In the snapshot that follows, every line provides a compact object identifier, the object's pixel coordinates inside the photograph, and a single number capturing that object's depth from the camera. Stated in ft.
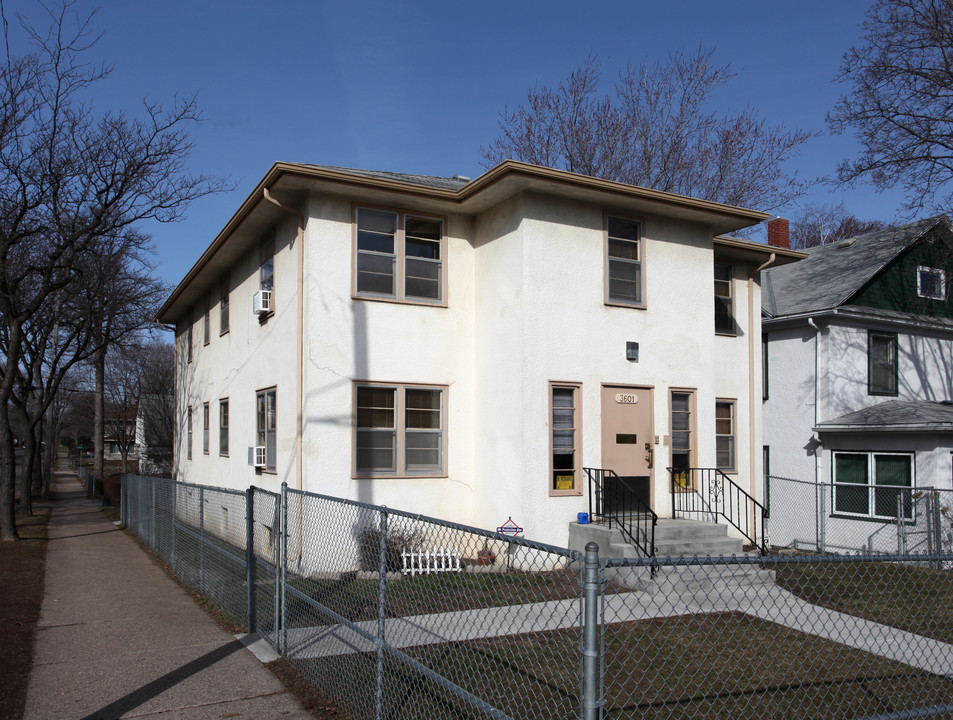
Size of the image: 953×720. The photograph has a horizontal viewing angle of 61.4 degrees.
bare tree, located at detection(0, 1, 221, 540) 57.16
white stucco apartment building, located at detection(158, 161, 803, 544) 40.65
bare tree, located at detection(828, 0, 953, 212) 59.88
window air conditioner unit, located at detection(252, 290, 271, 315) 46.73
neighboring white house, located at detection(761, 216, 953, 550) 56.59
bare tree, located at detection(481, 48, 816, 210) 91.40
